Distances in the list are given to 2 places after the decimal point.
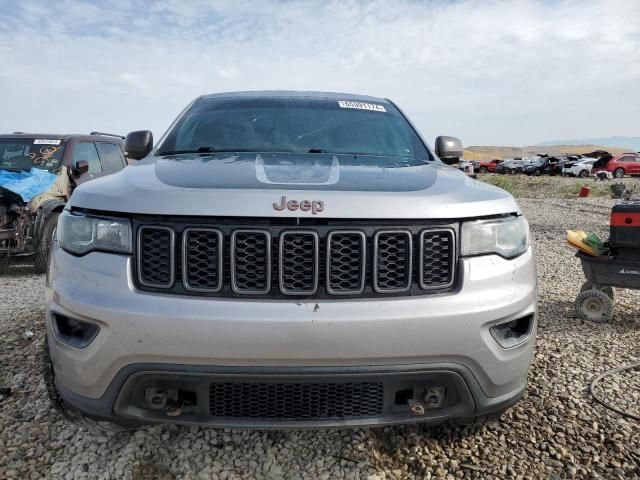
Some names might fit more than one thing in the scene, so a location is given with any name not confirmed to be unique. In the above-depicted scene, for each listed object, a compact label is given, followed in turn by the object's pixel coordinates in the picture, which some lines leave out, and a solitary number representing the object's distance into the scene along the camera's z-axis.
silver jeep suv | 1.87
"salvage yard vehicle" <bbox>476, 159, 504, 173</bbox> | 43.19
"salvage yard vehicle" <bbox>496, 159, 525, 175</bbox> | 40.12
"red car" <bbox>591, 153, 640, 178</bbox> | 33.34
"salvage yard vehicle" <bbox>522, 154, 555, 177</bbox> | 39.03
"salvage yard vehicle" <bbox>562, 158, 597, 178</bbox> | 35.38
